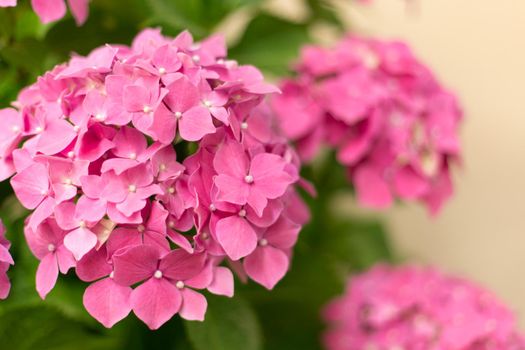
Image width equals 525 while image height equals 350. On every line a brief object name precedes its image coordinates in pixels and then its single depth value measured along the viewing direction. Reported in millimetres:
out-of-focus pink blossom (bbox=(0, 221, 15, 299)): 648
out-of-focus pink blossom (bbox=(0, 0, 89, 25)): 687
